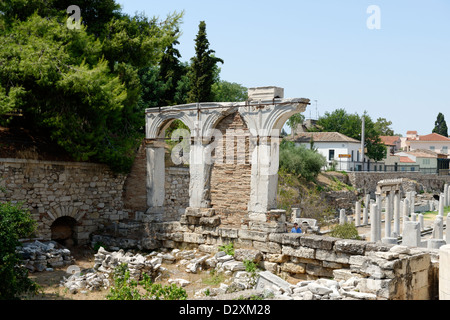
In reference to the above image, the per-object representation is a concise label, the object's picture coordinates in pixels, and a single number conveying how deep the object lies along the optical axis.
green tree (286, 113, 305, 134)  58.97
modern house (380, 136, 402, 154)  67.68
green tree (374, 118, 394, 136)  70.19
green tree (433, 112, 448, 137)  85.75
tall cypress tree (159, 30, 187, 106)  30.64
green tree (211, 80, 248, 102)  46.03
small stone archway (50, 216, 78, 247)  14.89
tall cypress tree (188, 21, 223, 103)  29.89
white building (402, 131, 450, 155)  73.31
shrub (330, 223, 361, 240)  18.16
